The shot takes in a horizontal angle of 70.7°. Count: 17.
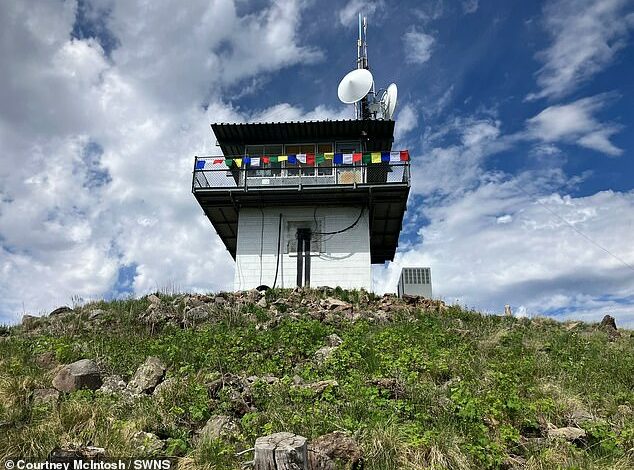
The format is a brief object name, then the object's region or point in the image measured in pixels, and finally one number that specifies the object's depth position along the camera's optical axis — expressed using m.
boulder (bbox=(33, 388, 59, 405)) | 6.64
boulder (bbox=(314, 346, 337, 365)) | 8.80
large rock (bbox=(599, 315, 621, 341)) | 13.22
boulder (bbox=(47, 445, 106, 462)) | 4.53
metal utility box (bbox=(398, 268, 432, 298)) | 19.53
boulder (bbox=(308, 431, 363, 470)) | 4.78
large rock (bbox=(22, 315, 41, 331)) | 13.33
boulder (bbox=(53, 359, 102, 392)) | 7.34
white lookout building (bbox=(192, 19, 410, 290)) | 19.50
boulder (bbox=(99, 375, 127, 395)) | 7.32
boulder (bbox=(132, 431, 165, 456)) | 5.27
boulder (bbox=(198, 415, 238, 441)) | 5.68
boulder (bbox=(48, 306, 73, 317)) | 14.56
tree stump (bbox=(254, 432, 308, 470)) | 4.18
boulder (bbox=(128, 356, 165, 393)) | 7.53
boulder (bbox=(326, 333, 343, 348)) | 9.99
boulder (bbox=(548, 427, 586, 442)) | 5.79
